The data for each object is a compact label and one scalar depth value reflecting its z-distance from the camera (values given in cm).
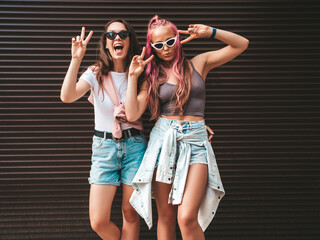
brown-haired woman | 266
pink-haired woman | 249
